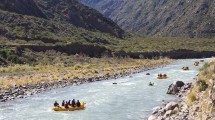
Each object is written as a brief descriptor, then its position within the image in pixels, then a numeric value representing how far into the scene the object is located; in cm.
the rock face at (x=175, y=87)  4078
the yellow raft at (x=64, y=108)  3376
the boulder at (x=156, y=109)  2912
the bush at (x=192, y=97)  2437
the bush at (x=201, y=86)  2500
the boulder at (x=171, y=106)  2613
